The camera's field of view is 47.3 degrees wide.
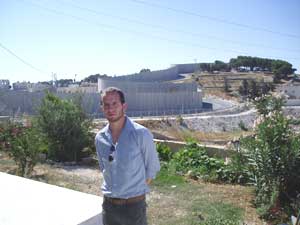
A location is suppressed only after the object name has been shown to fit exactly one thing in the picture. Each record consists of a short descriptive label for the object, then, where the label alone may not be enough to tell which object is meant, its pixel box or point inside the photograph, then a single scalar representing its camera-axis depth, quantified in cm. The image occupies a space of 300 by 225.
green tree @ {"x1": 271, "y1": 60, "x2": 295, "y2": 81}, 9326
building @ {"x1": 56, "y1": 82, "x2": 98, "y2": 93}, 5569
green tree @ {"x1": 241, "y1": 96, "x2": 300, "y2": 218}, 475
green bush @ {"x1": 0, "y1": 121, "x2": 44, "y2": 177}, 694
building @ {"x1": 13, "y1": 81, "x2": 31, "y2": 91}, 7628
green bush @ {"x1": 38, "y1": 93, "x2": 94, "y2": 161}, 909
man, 243
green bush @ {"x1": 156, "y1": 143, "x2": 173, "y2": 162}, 918
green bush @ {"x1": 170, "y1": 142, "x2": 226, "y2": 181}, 684
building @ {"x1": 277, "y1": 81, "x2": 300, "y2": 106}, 5984
